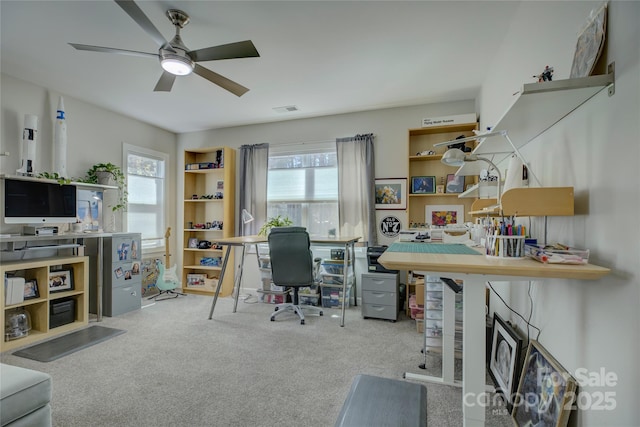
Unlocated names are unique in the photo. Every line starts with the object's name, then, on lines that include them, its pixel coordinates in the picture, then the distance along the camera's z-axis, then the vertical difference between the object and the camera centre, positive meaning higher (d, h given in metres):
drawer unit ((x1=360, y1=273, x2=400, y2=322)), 3.19 -0.93
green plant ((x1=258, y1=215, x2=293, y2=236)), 3.69 -0.14
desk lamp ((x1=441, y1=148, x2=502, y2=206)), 1.61 +0.32
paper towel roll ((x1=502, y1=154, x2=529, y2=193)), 1.69 +0.24
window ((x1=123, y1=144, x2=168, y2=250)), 4.15 +0.30
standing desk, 1.06 -0.35
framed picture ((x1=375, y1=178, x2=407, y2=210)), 3.73 +0.28
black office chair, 3.04 -0.48
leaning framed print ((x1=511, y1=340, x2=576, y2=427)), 1.12 -0.80
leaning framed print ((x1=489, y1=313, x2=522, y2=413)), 1.61 -0.90
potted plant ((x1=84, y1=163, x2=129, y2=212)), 3.48 +0.48
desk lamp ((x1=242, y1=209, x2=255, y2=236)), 3.97 -0.05
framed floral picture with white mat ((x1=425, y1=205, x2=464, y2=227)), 3.49 +0.00
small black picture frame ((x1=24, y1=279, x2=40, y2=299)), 2.70 -0.74
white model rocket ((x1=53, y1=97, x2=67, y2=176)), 3.07 +0.76
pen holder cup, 1.17 -0.14
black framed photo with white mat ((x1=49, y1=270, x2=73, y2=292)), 2.93 -0.72
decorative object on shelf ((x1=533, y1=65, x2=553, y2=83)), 1.38 +0.68
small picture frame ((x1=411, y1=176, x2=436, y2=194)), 3.51 +0.36
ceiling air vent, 3.78 +1.42
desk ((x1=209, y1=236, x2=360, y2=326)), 3.07 -0.32
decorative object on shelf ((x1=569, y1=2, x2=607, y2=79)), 0.99 +0.63
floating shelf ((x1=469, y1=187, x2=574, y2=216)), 1.12 +0.05
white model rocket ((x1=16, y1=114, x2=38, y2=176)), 2.79 +0.66
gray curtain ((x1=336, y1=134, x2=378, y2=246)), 3.79 +0.36
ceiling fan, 1.89 +1.13
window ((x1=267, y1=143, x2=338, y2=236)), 4.11 +0.41
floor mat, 2.35 -1.19
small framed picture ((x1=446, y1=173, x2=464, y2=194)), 3.38 +0.36
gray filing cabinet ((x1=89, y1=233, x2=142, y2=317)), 3.37 -0.77
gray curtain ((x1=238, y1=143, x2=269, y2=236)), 4.34 +0.45
